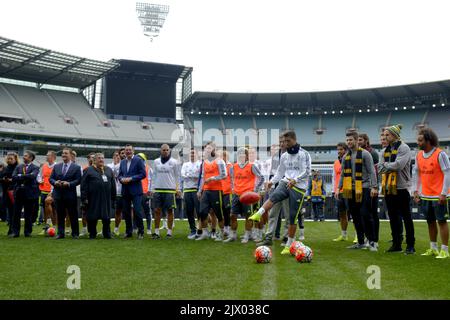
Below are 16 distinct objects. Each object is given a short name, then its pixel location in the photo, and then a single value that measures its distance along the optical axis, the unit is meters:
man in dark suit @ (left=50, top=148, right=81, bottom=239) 11.20
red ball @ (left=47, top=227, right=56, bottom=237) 11.82
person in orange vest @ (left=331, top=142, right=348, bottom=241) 11.28
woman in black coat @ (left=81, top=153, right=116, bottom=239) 11.16
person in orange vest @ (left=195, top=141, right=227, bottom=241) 10.80
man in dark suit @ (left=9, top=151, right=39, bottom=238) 11.55
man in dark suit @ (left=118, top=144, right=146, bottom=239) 11.30
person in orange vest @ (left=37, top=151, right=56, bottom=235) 13.05
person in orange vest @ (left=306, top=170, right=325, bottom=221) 20.90
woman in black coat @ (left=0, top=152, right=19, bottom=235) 12.16
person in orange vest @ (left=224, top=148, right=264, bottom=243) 10.83
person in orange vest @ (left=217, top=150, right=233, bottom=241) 11.33
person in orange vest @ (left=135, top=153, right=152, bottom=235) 13.19
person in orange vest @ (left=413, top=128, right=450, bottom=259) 7.84
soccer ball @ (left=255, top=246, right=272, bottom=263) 6.87
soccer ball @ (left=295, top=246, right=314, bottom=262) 6.94
